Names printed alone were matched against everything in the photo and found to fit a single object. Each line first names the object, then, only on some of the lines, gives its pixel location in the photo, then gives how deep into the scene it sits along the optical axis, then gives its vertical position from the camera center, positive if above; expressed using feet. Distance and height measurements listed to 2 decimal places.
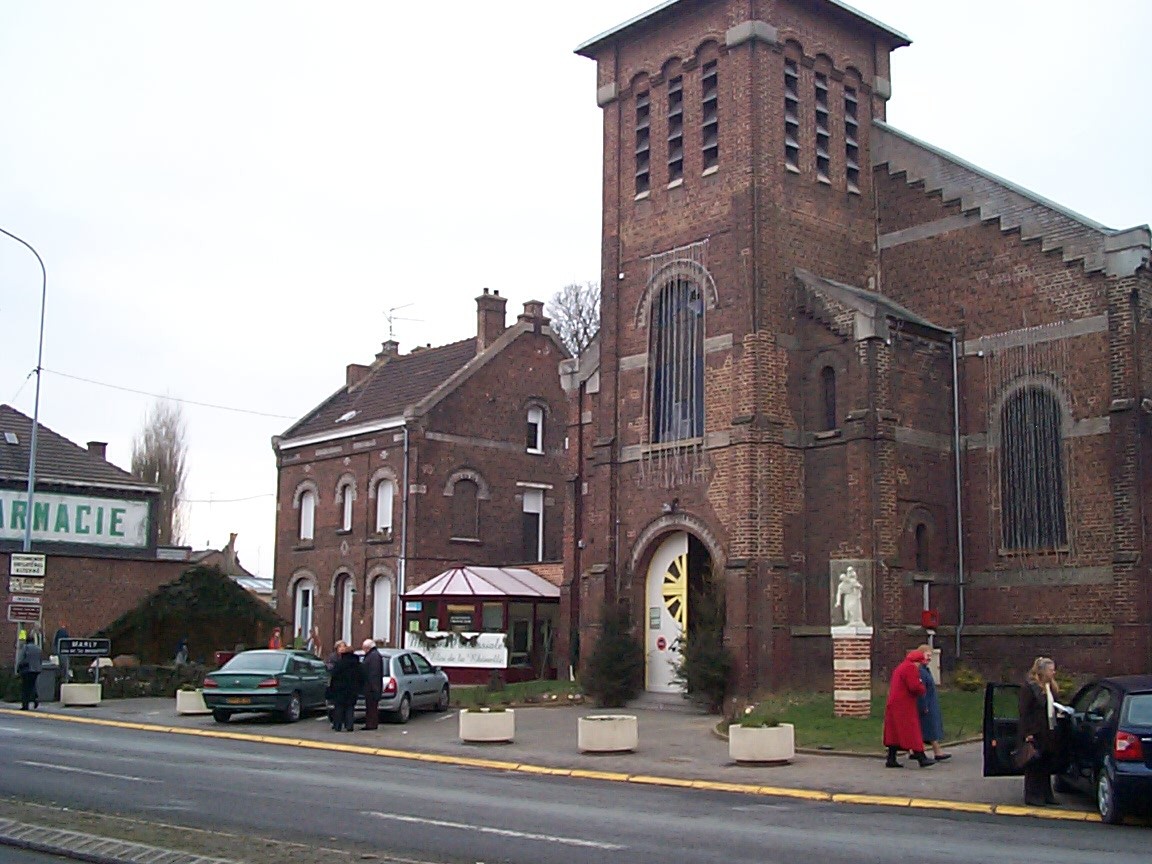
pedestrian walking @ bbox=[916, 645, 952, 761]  60.59 -4.40
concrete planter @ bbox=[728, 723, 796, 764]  62.03 -5.86
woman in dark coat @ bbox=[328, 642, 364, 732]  80.07 -4.33
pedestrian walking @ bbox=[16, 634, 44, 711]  98.58 -4.19
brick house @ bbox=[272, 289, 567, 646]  138.92 +14.92
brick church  86.33 +16.61
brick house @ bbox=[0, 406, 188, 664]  138.62 +8.77
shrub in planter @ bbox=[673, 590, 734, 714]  86.22 -2.75
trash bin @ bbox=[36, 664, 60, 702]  106.60 -5.77
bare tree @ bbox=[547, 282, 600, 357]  195.72 +45.16
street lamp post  113.91 +12.90
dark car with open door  41.98 -4.12
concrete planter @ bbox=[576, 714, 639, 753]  68.90 -6.14
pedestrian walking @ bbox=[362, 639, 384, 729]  80.69 -4.27
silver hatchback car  85.61 -4.77
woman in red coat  58.65 -4.28
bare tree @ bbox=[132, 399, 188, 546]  209.97 +23.05
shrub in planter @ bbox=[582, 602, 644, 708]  93.97 -3.46
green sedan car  84.89 -4.71
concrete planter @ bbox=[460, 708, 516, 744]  73.72 -6.15
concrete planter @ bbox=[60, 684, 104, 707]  102.32 -6.37
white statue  77.61 +1.28
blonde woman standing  47.39 -3.62
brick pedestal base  75.31 -2.91
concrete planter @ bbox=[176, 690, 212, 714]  94.99 -6.41
